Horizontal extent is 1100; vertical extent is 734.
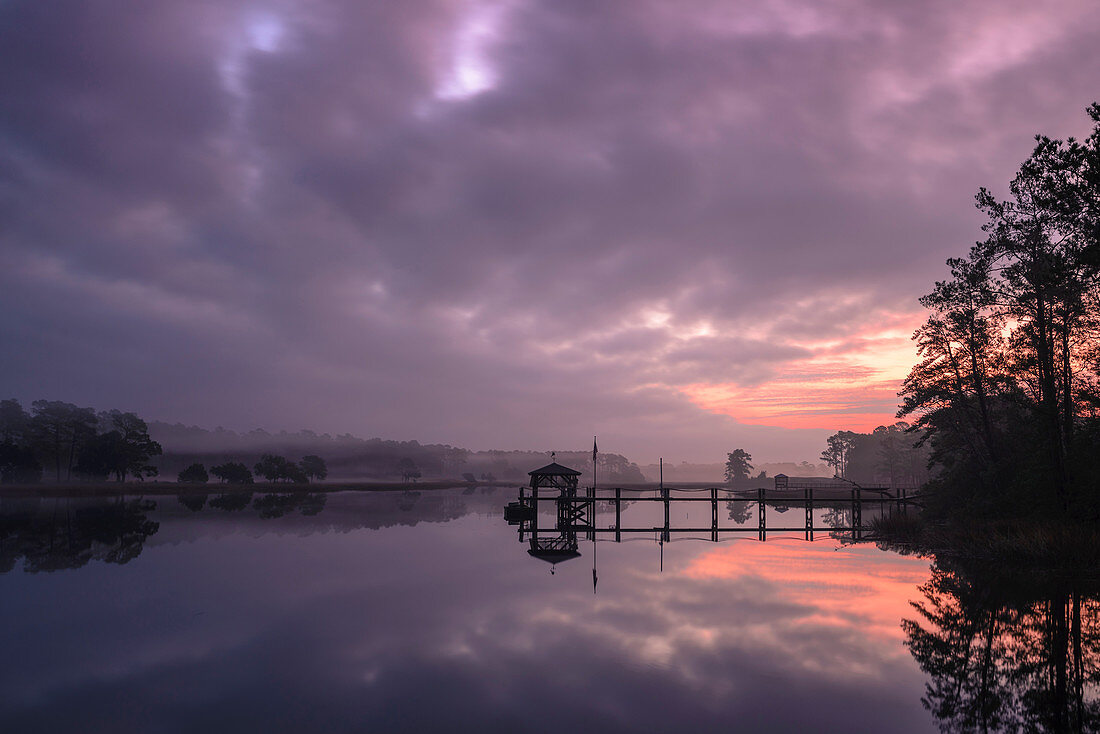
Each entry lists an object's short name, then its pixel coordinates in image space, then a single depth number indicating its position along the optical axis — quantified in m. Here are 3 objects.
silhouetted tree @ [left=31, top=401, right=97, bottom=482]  118.75
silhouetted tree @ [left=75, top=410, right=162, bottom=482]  109.01
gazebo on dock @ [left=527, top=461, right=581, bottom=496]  40.88
